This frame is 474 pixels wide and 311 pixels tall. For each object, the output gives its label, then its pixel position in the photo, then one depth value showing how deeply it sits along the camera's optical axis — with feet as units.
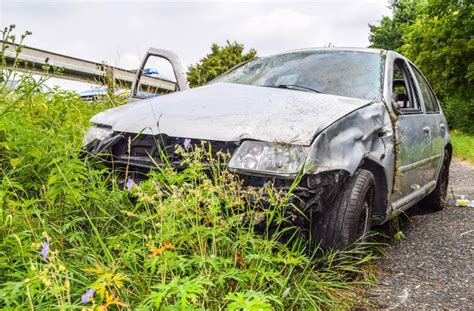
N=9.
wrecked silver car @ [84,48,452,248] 8.72
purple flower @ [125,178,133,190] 8.36
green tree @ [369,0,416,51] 142.61
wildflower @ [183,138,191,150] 8.96
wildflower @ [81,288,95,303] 5.55
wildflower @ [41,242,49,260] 5.58
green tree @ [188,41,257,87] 88.07
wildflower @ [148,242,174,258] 6.89
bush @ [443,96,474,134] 84.70
